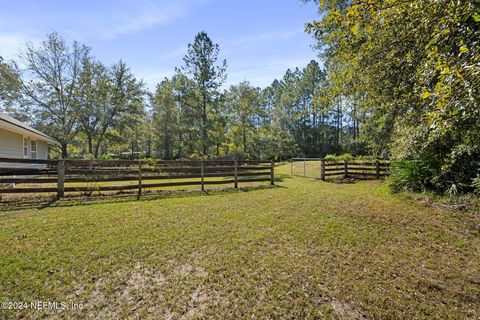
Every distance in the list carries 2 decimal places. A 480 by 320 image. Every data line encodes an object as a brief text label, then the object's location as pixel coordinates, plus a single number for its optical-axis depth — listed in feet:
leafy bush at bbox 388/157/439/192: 24.28
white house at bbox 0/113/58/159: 35.07
